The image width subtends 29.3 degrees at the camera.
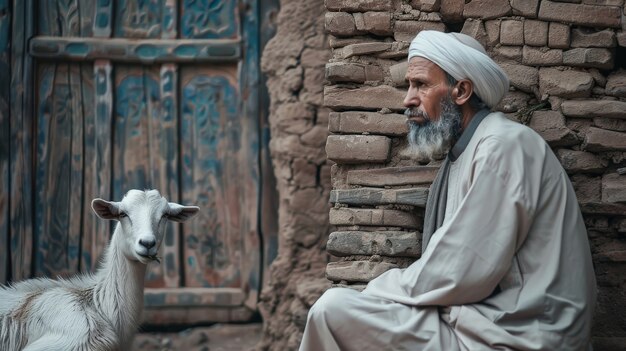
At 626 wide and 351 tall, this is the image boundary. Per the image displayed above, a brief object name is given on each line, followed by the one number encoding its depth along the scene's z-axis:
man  4.67
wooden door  7.24
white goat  5.59
